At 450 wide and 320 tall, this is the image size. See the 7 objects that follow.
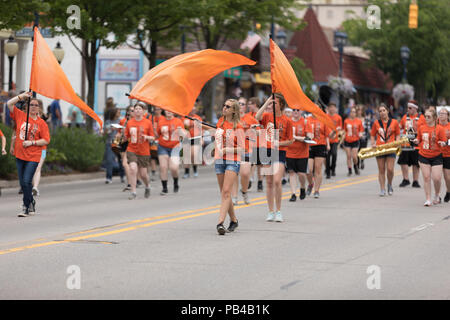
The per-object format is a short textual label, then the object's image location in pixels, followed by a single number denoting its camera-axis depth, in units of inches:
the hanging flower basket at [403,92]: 1986.8
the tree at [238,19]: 1167.0
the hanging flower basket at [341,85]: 1839.3
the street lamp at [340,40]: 1658.5
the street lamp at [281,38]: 1508.4
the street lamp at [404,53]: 1815.9
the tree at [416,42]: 2167.8
